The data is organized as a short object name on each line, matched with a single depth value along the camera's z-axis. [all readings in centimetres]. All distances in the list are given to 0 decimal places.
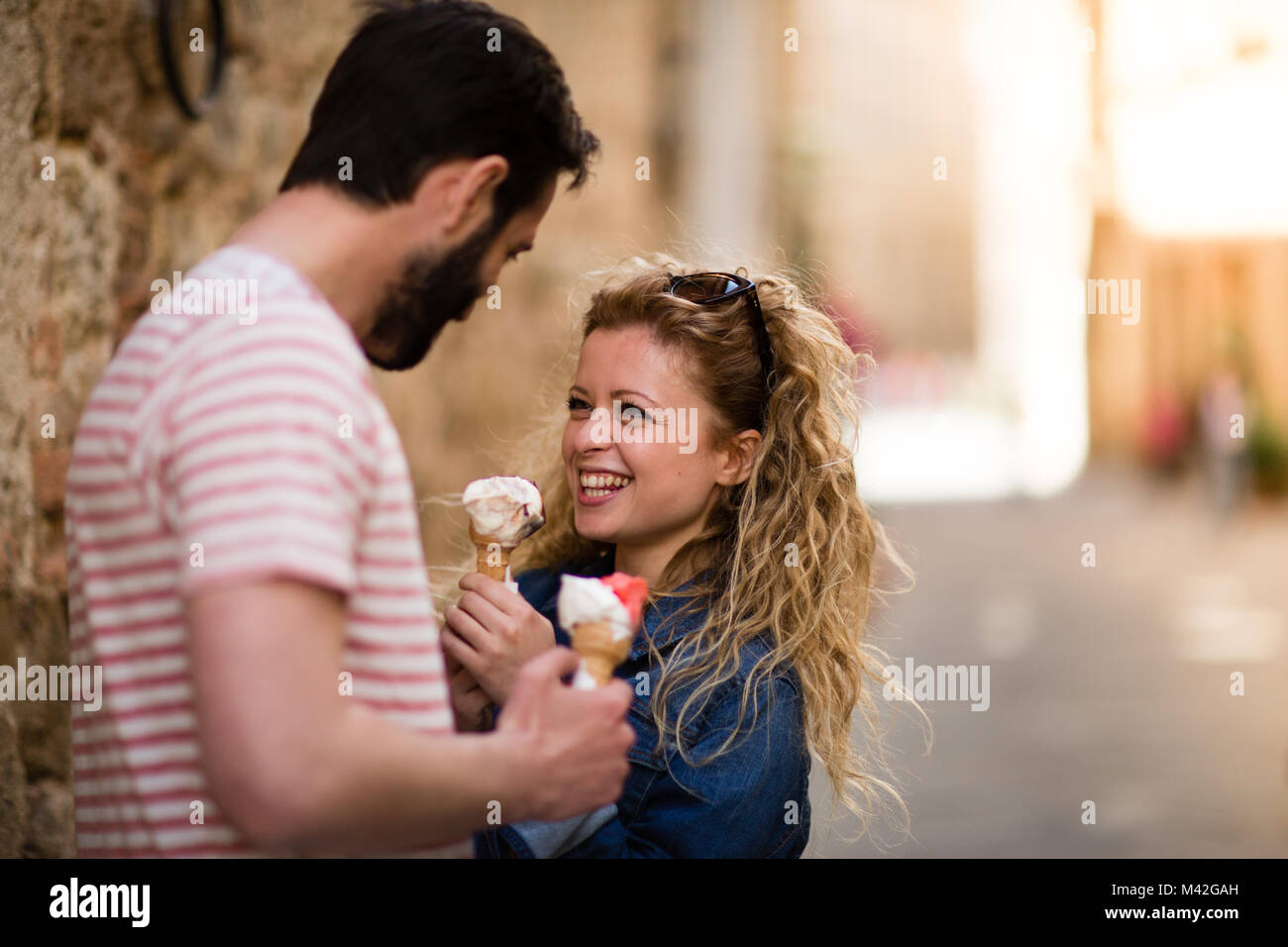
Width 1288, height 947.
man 128
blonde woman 208
